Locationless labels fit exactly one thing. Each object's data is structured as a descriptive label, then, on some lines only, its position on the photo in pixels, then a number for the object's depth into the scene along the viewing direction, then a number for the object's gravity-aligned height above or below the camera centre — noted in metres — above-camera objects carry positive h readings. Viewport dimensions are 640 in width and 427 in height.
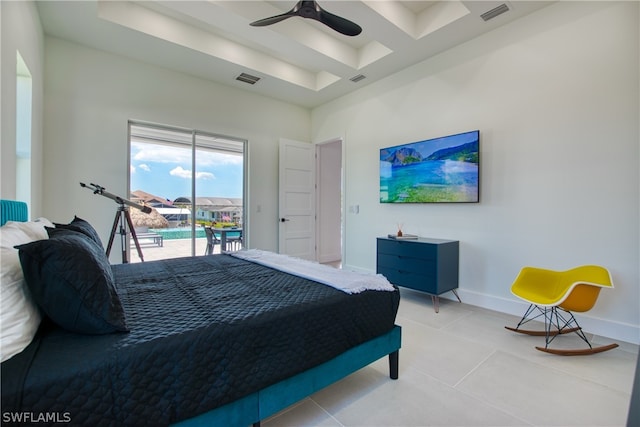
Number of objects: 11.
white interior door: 4.99 +0.22
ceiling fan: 2.16 +1.51
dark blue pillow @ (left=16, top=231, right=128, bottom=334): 1.00 -0.27
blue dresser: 3.09 -0.56
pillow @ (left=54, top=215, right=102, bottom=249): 1.92 -0.12
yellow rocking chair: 2.13 -0.64
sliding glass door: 3.96 +0.37
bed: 0.89 -0.52
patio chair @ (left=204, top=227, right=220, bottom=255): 4.46 -0.44
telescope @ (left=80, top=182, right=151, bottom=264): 3.30 -0.10
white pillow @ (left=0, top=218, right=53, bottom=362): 0.89 -0.32
